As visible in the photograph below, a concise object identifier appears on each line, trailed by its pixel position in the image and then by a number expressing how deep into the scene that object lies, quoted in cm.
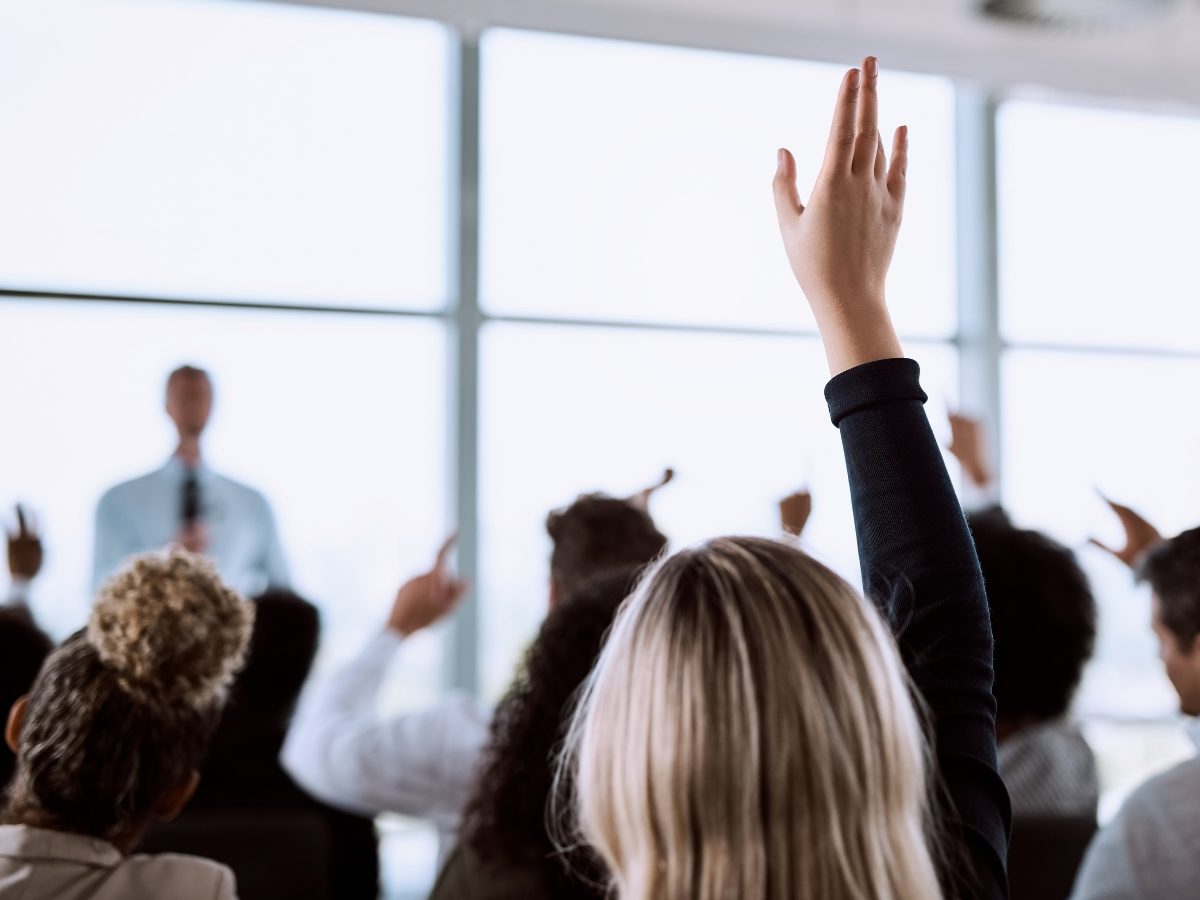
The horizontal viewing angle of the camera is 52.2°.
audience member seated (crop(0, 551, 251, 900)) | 125
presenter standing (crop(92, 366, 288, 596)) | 389
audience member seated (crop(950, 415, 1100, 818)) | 196
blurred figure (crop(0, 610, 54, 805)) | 227
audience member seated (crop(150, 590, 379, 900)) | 236
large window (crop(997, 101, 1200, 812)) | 498
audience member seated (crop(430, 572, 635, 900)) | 127
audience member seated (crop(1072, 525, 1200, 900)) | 146
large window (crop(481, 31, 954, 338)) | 446
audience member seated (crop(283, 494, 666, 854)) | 186
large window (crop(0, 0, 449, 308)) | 399
